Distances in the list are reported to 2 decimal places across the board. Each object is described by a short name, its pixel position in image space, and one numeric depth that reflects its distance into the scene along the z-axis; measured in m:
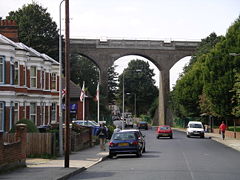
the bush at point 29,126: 27.55
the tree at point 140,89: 129.12
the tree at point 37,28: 72.88
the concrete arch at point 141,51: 85.44
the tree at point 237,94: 40.44
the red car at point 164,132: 52.38
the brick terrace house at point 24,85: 31.02
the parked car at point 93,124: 44.69
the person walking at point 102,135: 30.93
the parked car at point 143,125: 84.59
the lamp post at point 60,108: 26.25
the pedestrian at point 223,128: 48.12
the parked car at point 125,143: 26.91
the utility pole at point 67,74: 20.41
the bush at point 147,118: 117.20
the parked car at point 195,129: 54.28
